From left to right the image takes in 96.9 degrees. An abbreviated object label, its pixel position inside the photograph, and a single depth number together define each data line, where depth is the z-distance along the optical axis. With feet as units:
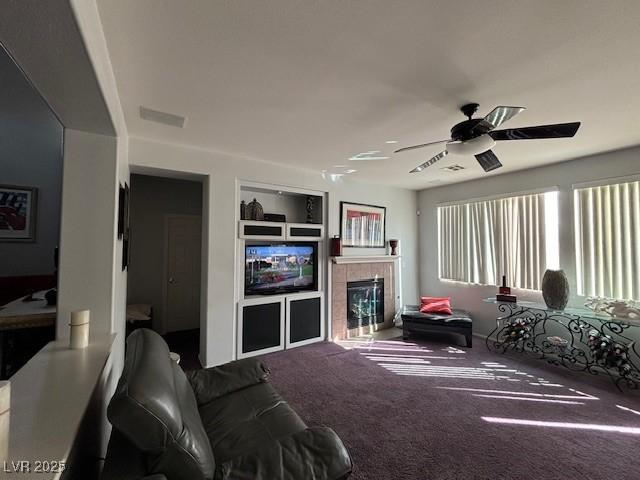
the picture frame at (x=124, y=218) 7.23
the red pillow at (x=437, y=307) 14.53
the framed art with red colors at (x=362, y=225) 15.19
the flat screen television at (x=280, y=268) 12.34
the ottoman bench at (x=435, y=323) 13.29
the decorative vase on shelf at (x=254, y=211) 12.32
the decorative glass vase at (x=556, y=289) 11.01
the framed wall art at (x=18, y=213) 10.71
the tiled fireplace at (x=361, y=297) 14.47
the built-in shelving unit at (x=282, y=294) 11.84
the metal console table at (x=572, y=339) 9.80
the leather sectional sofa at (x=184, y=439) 3.17
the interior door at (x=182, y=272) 14.98
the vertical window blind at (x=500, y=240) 12.72
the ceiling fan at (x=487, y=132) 6.08
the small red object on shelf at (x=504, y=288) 12.92
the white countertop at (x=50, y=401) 2.68
